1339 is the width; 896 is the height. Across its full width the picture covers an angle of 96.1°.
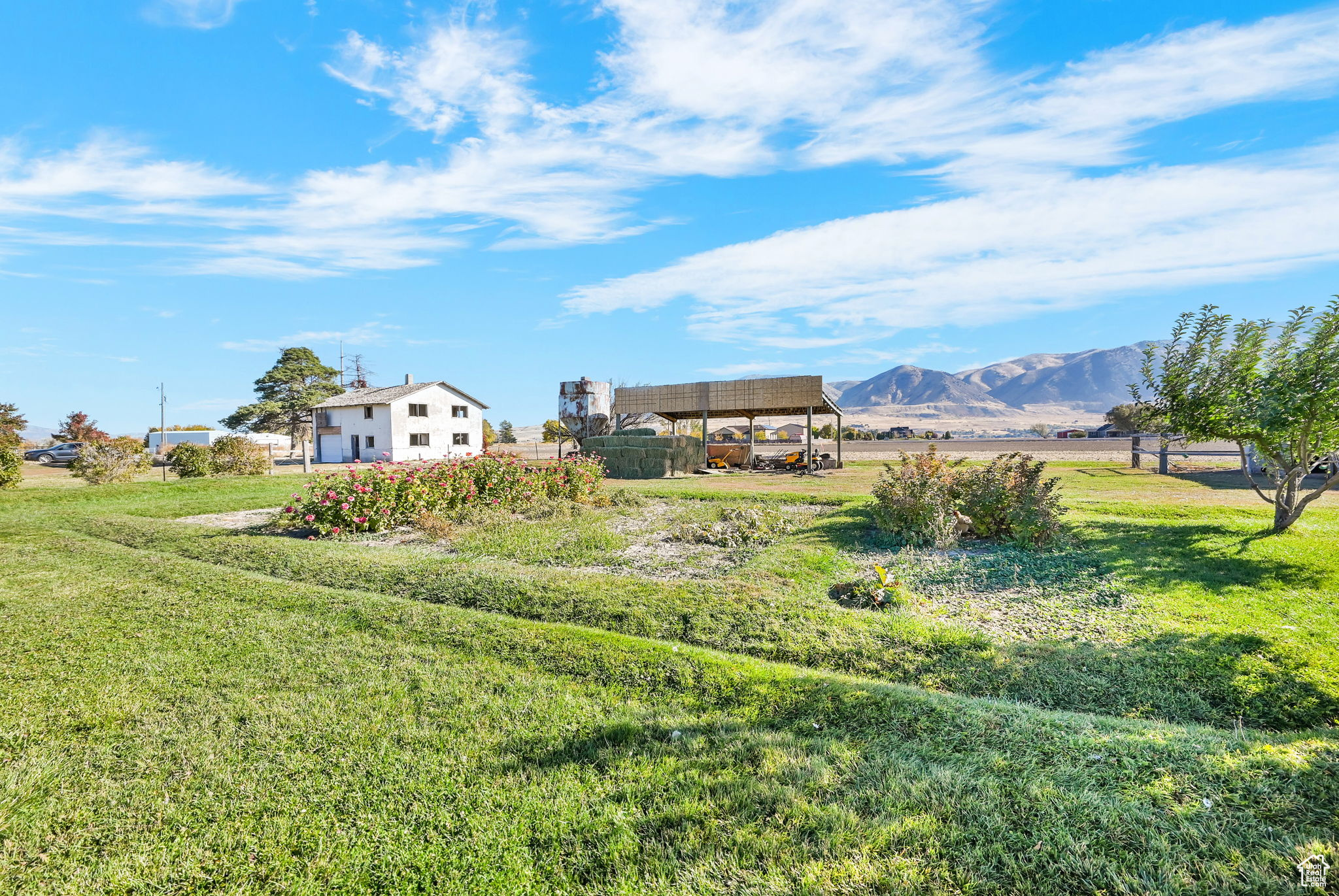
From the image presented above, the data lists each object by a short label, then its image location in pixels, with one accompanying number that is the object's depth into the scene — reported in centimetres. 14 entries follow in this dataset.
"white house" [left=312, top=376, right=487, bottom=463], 3619
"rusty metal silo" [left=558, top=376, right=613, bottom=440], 2452
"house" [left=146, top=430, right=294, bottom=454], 4541
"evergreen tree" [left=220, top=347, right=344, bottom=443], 4859
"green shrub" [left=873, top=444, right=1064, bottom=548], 802
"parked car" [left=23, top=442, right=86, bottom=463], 3394
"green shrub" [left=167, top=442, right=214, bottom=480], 2064
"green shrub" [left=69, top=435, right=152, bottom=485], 1859
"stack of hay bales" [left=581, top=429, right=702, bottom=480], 2053
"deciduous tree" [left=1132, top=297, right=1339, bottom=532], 700
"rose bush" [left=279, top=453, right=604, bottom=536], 983
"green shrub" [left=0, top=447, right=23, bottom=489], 1572
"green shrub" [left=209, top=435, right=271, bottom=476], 2116
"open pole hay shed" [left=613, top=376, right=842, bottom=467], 2230
